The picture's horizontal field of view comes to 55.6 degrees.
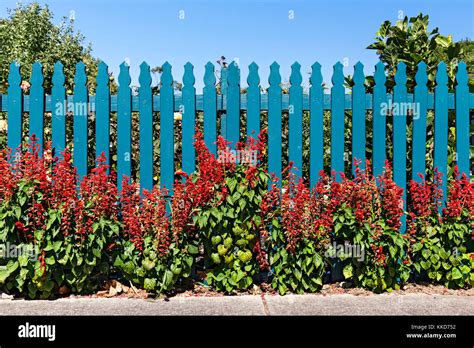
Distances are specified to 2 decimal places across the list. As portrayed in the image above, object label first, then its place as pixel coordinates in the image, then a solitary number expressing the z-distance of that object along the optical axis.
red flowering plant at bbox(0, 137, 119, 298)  3.63
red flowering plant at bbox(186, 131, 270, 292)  3.75
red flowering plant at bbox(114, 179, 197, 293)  3.77
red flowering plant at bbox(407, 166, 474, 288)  4.02
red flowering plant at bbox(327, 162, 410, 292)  3.85
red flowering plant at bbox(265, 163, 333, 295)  3.82
